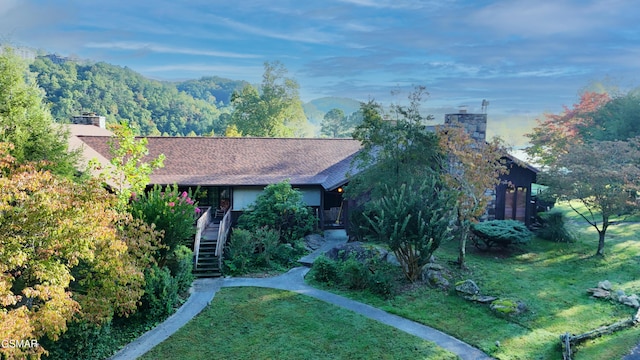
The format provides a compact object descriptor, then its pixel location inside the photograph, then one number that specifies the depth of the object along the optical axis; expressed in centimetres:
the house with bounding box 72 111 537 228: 2002
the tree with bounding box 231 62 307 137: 4384
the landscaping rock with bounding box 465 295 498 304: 1188
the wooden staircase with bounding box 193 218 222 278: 1535
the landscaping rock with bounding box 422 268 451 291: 1317
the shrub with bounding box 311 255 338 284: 1423
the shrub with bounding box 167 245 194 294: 1327
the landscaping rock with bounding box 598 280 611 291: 1294
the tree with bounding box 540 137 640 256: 1585
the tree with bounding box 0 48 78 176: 1374
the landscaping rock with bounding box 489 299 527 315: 1110
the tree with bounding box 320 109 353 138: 7081
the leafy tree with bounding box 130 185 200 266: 1280
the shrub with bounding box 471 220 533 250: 1641
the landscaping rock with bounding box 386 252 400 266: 1470
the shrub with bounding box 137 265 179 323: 1134
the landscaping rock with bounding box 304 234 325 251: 1820
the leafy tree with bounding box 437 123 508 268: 1457
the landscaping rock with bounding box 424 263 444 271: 1396
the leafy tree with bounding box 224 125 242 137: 3934
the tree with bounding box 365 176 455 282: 1273
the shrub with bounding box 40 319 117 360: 882
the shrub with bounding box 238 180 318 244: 1856
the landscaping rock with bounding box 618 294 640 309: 1171
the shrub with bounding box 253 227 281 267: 1642
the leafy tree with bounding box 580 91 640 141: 2486
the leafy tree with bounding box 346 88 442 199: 1667
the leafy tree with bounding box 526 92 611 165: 2852
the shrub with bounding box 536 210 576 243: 1842
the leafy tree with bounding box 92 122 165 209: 1493
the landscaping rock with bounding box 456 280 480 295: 1239
